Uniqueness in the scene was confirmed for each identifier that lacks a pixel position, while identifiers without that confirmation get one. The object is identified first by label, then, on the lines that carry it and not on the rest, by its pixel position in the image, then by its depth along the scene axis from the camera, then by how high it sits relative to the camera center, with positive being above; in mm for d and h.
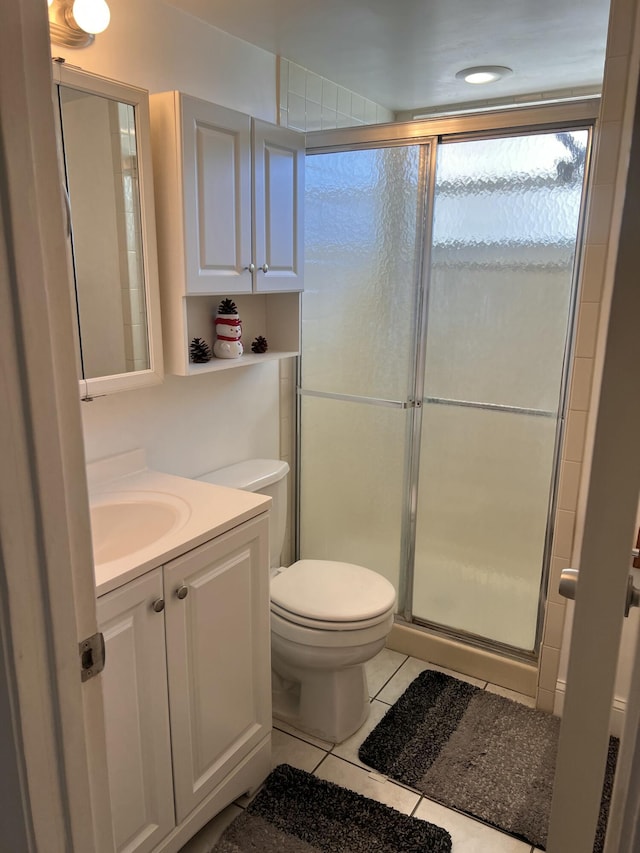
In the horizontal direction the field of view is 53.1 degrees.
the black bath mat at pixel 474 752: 1834 -1475
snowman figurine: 2148 -186
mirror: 1623 +116
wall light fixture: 1511 +588
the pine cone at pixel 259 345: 2387 -259
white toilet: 1988 -1081
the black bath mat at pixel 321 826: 1697 -1473
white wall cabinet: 1800 +187
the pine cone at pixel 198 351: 2076 -247
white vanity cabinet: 1403 -994
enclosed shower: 2139 -289
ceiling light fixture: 2463 +778
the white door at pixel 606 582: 549 -280
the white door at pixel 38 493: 666 -250
